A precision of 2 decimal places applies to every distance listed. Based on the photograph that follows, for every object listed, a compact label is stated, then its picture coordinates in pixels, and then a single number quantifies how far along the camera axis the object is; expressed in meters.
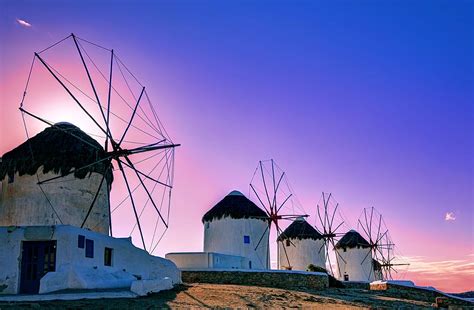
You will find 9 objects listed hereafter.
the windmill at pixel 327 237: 47.50
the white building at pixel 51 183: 23.53
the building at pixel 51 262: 18.23
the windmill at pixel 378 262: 53.03
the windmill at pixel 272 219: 38.38
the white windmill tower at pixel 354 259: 51.59
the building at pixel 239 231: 37.06
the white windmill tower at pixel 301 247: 46.84
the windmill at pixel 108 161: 23.34
